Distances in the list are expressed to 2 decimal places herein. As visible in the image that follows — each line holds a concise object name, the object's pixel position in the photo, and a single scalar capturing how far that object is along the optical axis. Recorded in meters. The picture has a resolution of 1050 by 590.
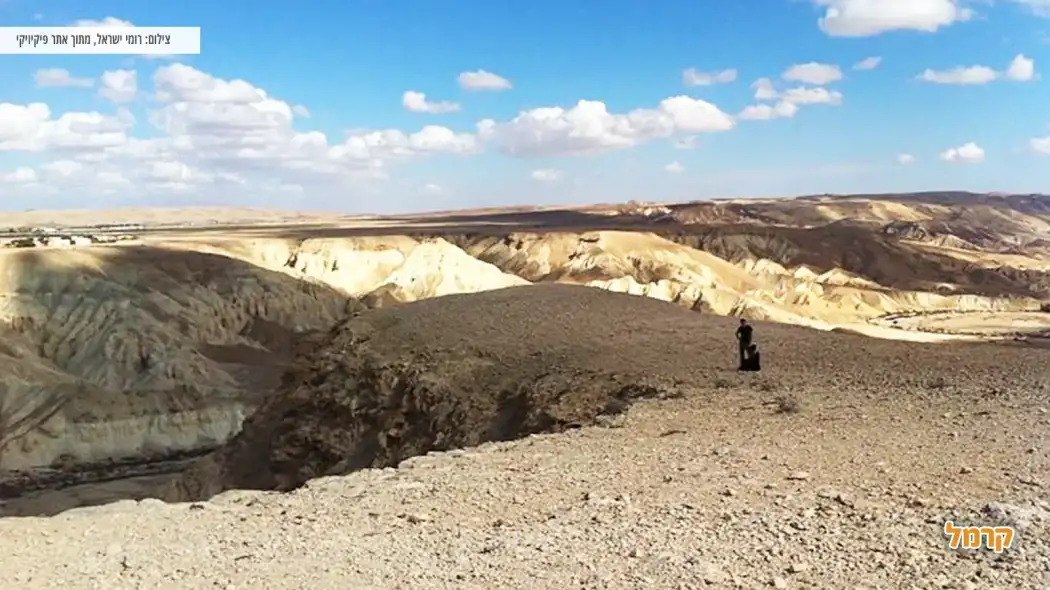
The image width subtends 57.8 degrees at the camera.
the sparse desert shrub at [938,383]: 13.11
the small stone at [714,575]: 6.65
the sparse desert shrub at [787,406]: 12.27
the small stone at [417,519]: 8.67
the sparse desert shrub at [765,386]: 13.64
